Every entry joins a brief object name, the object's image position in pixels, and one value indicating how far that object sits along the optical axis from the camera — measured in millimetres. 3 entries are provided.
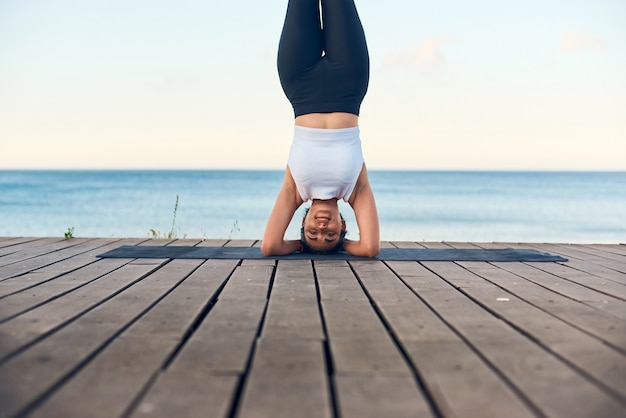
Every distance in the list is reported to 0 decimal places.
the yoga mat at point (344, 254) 3736
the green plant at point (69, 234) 4816
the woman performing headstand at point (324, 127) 3688
